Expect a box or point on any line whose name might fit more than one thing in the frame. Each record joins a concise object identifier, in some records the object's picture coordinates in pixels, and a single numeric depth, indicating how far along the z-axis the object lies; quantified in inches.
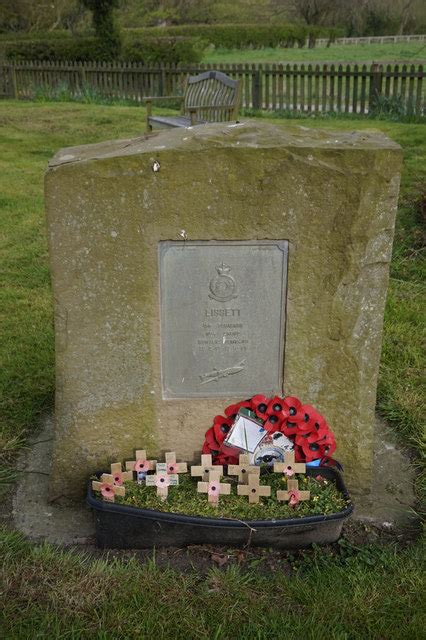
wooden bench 338.0
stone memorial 96.3
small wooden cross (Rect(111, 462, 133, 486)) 106.1
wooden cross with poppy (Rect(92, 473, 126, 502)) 103.7
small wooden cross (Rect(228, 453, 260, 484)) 105.6
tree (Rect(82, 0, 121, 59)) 773.9
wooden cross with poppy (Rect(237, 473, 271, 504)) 103.0
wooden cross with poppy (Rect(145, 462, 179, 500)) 105.0
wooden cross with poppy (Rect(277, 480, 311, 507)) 102.2
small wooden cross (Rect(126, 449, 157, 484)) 108.1
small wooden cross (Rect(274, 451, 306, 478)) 105.9
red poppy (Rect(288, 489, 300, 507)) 102.1
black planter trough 98.7
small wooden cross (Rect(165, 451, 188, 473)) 108.8
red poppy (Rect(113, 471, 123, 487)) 106.3
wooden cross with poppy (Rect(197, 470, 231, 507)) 103.8
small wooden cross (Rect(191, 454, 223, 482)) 107.7
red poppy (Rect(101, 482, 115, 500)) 103.5
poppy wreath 107.1
